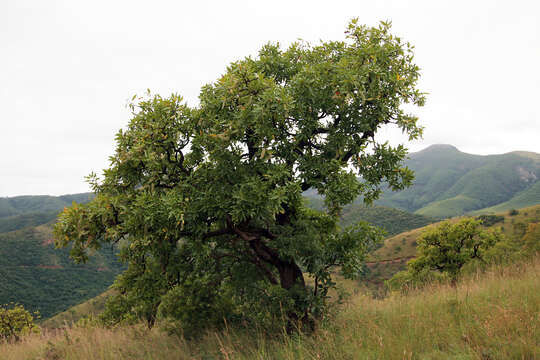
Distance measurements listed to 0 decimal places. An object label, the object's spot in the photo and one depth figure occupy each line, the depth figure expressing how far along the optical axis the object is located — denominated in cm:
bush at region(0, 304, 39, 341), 3245
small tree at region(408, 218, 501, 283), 2720
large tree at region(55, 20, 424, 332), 579
